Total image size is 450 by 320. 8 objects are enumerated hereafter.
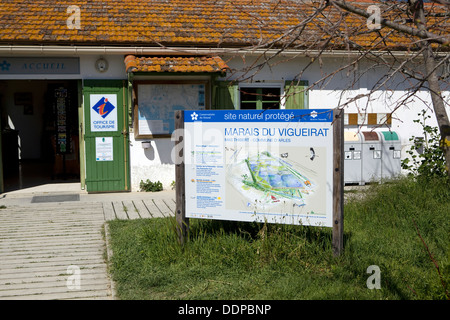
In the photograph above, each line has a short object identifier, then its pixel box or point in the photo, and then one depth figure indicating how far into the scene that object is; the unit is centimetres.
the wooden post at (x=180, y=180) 631
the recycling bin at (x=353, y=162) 1191
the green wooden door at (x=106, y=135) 1116
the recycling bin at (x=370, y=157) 1200
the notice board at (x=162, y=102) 1127
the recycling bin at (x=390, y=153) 1212
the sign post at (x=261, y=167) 566
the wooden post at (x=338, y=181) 555
